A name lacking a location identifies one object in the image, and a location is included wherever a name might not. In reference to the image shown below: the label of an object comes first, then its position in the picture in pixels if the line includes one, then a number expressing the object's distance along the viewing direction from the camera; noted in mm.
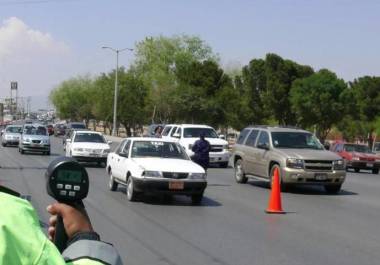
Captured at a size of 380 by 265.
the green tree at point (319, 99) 57094
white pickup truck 29672
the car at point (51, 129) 82500
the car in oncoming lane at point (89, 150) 27078
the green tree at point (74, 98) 117875
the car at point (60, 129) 74738
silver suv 18219
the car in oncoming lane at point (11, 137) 43884
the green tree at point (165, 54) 93131
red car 33062
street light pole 69812
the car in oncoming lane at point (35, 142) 35188
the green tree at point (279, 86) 61125
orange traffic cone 13461
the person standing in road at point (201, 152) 19328
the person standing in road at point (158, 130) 35875
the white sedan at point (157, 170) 14422
